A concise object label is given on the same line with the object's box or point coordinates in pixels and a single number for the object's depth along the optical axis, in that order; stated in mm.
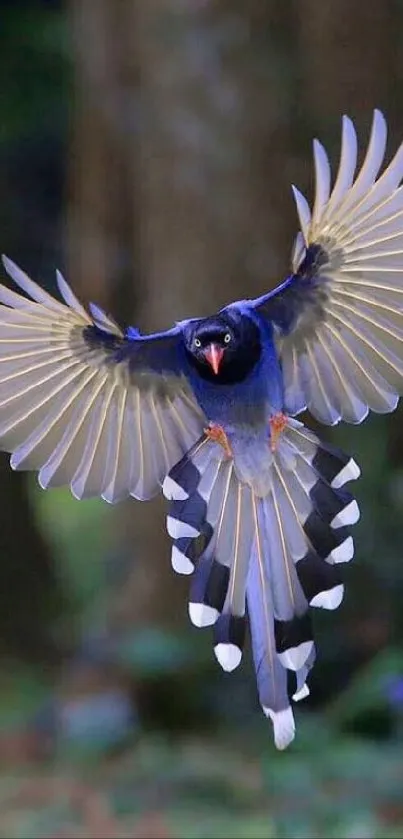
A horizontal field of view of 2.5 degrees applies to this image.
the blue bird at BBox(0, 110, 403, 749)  8439
